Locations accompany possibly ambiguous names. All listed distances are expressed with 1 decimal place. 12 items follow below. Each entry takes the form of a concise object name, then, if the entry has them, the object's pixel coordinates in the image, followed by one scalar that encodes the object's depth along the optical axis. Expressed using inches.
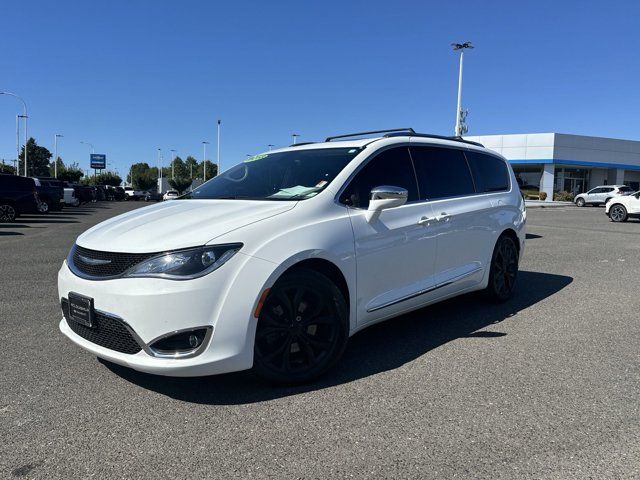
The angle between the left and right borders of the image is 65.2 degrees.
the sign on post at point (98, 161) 4153.3
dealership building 1951.3
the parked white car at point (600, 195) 1489.9
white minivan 118.4
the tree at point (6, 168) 2557.3
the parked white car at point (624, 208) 829.2
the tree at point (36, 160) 3695.9
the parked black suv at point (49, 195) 951.0
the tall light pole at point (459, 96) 1556.3
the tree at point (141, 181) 4510.3
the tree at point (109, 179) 3994.1
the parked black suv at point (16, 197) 735.7
